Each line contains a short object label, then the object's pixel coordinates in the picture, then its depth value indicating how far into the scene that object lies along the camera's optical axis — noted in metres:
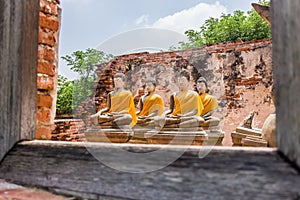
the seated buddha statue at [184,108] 4.67
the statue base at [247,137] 3.68
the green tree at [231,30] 12.72
